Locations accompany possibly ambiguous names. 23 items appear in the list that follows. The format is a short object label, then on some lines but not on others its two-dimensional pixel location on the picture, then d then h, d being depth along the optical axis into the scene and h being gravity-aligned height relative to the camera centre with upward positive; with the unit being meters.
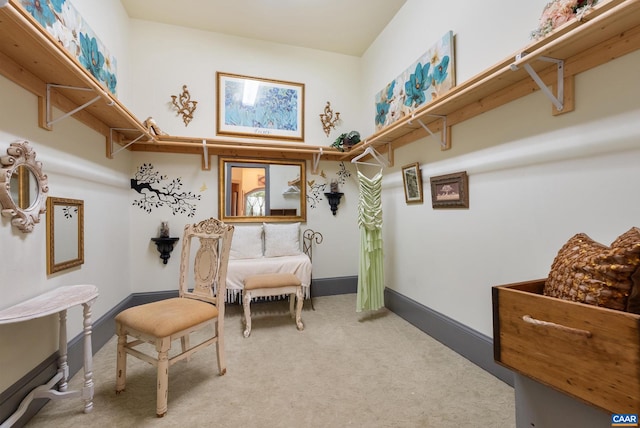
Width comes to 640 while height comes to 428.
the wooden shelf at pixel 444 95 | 1.18 +0.84
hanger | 3.17 +0.69
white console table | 1.31 -0.62
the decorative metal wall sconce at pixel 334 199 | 3.78 +0.21
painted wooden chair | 1.56 -0.64
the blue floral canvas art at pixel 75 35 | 1.75 +1.41
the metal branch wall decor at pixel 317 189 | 3.79 +0.36
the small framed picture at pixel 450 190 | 2.15 +0.19
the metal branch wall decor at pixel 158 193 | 3.19 +0.28
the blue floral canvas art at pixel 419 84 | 2.33 +1.32
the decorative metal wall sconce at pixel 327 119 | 3.86 +1.38
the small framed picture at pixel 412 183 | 2.69 +0.31
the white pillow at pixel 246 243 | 3.31 -0.36
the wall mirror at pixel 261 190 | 3.45 +0.33
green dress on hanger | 2.88 -0.34
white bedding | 2.96 -0.62
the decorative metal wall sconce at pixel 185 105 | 3.32 +1.38
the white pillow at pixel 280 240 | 3.43 -0.33
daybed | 2.99 -0.51
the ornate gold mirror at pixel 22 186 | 1.41 +0.18
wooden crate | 0.78 -0.47
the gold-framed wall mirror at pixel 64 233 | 1.77 -0.12
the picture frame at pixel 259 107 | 3.47 +1.45
